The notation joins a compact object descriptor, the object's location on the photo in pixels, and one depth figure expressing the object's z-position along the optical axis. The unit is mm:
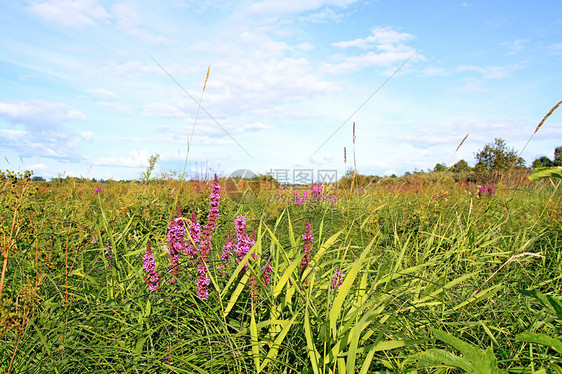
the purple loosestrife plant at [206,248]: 1870
